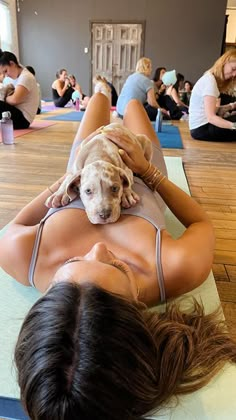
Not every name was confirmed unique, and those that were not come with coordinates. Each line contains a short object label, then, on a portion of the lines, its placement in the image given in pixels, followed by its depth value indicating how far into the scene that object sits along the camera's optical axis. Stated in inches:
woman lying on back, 21.9
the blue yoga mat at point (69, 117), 223.5
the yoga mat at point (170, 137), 142.6
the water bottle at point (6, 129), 138.5
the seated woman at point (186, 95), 300.8
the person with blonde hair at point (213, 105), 137.6
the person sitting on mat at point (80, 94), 284.6
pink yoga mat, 166.6
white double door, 338.0
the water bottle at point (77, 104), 291.9
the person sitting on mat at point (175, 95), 268.2
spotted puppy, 40.7
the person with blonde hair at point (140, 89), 187.2
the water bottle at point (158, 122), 176.1
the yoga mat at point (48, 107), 285.7
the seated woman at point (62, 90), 297.7
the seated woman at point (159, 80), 263.7
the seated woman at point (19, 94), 154.4
